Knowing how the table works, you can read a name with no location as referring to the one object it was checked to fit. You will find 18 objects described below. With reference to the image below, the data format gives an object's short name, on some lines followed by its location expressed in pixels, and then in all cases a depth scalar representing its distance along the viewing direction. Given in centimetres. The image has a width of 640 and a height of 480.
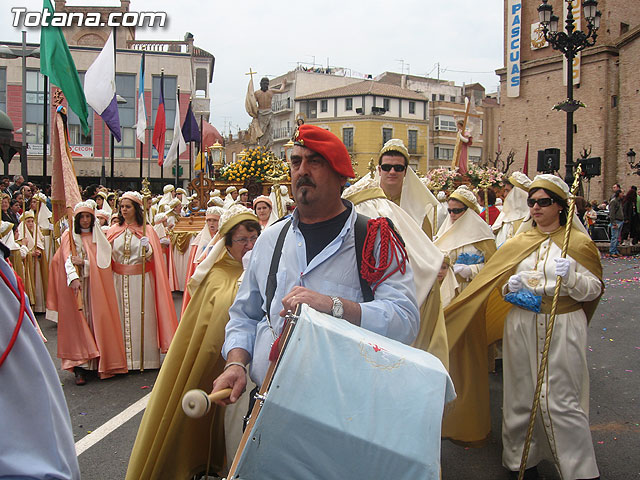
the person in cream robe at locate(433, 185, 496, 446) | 471
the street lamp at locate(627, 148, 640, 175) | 2884
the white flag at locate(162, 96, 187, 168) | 2091
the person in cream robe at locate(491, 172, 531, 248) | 794
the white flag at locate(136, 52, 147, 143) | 1927
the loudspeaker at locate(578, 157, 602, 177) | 1020
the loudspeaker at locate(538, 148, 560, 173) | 1283
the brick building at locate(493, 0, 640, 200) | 3469
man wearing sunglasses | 497
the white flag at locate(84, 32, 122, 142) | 1177
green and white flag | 865
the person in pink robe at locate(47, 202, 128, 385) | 694
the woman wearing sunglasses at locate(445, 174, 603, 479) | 414
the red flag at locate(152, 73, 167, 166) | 2105
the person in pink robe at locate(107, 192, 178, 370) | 731
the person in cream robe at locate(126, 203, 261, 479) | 360
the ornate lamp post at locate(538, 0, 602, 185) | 1534
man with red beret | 255
